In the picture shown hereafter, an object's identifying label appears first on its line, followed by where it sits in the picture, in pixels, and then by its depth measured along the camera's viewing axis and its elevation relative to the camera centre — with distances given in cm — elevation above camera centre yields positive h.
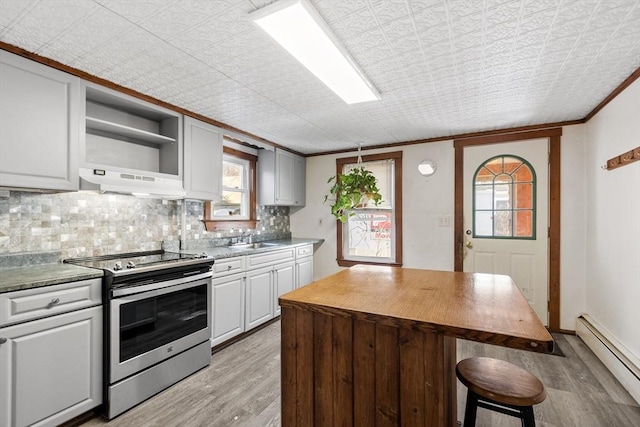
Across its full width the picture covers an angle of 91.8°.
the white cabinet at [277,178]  420 +50
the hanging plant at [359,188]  266 +22
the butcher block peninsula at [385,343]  124 -58
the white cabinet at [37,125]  182 +55
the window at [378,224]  420 -15
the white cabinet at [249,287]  290 -80
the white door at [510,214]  343 +0
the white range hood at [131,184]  216 +23
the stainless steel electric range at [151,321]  201 -80
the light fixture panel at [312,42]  150 +97
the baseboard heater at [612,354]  219 -113
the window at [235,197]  368 +23
